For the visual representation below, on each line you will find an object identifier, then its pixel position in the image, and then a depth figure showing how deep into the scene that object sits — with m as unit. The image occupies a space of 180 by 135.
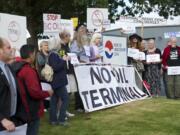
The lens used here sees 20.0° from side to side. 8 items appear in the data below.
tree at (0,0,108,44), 18.98
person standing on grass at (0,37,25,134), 5.36
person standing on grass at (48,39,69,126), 9.88
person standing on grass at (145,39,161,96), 14.95
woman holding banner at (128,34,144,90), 14.75
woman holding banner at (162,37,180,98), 15.00
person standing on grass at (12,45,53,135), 6.27
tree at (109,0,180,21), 23.05
